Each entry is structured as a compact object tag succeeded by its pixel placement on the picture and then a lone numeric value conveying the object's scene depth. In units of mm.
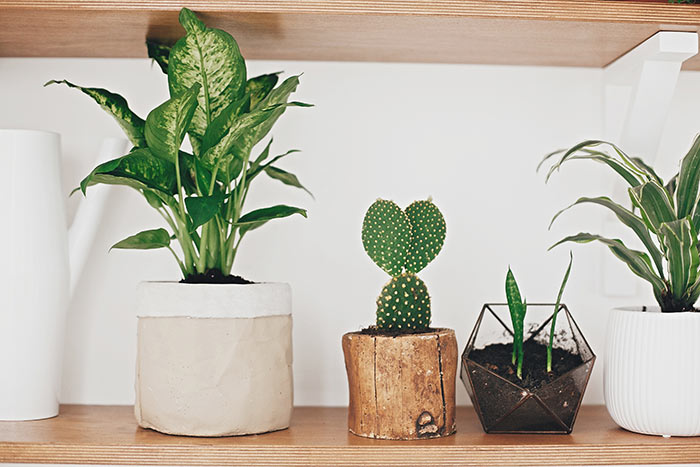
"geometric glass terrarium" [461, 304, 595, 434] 900
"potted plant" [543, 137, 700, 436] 885
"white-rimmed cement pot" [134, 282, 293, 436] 890
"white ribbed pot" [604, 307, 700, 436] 884
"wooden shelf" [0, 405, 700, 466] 848
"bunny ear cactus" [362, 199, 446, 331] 933
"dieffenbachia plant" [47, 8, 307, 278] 859
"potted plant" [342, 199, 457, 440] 886
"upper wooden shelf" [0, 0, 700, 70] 906
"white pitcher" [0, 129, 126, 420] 965
